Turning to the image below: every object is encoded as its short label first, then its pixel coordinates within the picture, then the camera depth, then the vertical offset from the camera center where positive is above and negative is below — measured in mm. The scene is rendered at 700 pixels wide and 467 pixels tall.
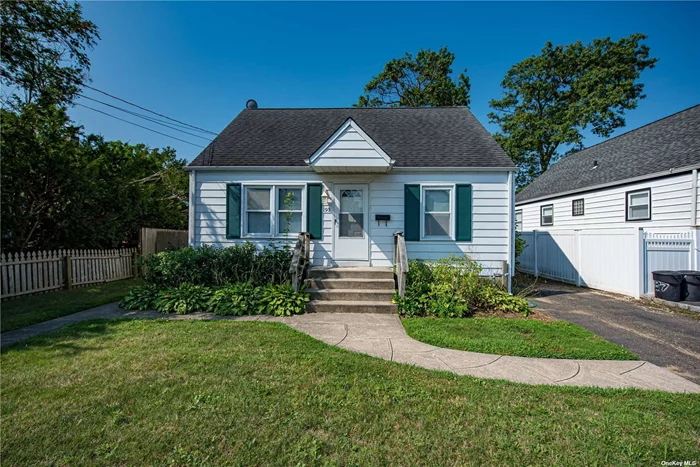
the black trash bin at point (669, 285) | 6680 -1054
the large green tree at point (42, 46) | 7625 +5424
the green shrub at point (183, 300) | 5785 -1325
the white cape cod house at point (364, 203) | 7688 +961
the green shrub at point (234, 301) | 5691 -1321
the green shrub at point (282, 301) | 5758 -1319
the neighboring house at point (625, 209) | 7602 +1129
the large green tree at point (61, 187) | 7262 +1404
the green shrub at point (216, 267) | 6793 -737
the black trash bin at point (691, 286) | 6648 -1047
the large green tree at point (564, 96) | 19922 +10934
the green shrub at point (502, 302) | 6051 -1361
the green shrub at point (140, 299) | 5988 -1355
